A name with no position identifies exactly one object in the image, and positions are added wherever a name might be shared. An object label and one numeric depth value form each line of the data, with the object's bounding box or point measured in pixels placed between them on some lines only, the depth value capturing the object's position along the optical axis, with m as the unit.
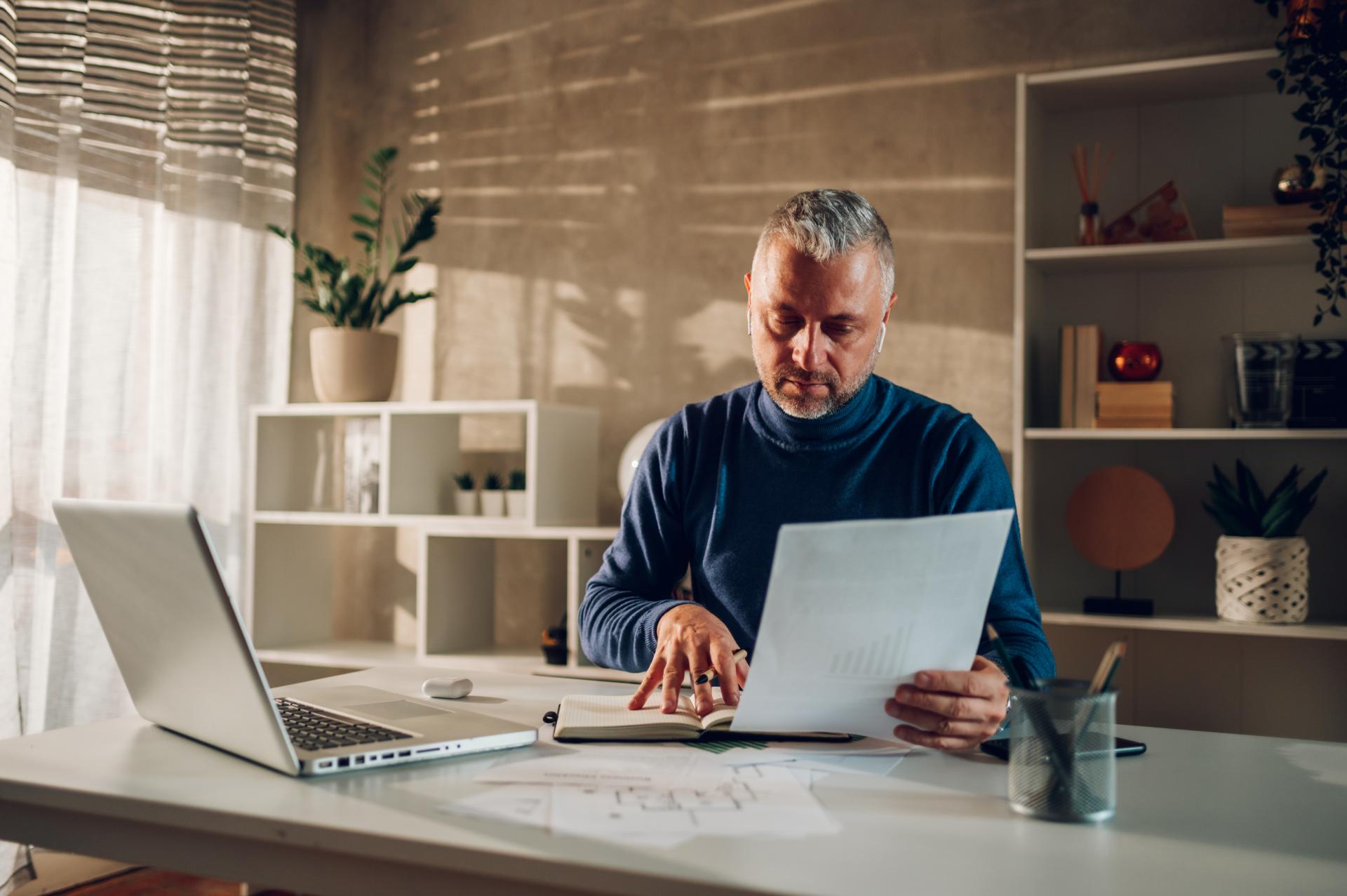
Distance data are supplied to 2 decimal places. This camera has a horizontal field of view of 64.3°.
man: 1.54
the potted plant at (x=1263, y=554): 2.26
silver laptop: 1.00
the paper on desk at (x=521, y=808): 0.89
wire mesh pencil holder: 0.95
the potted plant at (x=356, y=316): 3.04
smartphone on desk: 1.21
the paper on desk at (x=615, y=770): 1.05
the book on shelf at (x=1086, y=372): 2.50
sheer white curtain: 2.58
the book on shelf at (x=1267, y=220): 2.32
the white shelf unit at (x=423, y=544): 2.91
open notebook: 1.22
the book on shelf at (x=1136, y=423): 2.44
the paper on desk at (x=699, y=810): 0.91
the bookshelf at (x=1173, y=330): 2.48
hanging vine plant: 2.20
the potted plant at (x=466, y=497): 3.07
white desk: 0.83
